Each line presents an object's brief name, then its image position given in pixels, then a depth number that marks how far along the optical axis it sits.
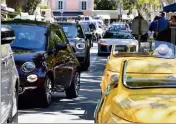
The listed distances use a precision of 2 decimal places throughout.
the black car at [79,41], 19.36
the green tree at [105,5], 109.01
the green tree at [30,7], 55.26
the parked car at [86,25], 37.65
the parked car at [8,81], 6.82
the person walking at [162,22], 20.43
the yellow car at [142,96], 5.34
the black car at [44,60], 10.59
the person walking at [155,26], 21.62
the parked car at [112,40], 27.28
